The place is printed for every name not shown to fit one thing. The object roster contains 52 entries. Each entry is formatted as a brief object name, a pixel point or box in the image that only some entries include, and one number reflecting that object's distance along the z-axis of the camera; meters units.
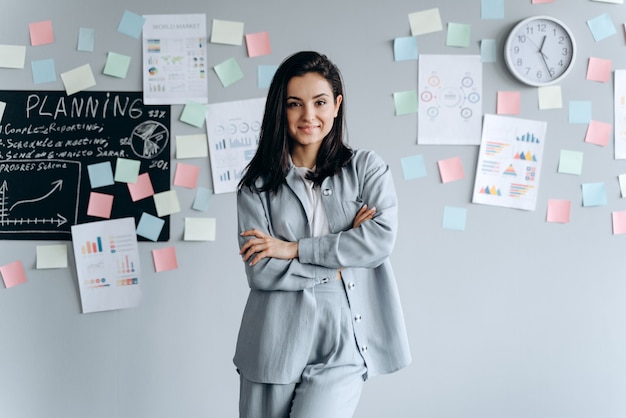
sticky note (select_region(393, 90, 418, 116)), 2.80
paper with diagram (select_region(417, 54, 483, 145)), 2.80
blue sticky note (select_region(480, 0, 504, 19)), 2.80
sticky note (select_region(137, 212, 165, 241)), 2.80
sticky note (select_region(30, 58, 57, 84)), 2.80
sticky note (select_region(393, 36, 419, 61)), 2.79
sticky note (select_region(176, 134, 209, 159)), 2.80
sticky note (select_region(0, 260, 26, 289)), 2.82
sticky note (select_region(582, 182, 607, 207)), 2.82
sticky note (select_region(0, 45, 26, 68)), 2.80
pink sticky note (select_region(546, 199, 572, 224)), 2.82
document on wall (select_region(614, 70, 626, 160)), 2.82
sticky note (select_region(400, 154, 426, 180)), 2.82
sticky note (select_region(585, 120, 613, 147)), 2.82
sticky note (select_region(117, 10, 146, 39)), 2.79
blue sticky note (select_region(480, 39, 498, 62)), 2.80
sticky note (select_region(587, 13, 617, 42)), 2.81
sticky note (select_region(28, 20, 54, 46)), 2.80
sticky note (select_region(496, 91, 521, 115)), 2.80
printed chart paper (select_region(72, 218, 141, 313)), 2.80
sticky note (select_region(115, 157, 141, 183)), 2.81
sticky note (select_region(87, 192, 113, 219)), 2.81
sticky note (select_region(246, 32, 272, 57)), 2.79
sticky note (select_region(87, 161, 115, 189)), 2.81
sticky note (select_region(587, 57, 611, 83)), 2.81
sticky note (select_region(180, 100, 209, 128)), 2.79
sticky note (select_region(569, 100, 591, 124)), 2.82
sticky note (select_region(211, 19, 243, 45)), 2.79
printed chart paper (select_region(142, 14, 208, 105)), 2.79
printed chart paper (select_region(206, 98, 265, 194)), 2.80
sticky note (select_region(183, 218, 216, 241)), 2.80
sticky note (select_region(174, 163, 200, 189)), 2.81
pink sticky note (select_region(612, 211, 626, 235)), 2.82
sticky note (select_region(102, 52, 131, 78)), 2.79
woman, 1.78
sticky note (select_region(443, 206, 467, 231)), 2.82
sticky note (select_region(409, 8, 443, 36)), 2.79
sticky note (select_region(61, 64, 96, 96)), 2.80
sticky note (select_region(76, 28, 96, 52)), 2.80
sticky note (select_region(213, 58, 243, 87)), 2.79
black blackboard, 2.81
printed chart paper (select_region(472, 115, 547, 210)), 2.81
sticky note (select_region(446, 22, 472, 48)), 2.80
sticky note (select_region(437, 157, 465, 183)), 2.81
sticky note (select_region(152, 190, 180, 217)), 2.81
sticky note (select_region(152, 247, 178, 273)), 2.81
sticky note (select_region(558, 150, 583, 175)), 2.82
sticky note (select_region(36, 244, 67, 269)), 2.80
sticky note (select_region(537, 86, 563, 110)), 2.81
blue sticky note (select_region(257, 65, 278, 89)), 2.80
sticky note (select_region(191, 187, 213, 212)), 2.80
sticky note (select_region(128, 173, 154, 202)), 2.81
